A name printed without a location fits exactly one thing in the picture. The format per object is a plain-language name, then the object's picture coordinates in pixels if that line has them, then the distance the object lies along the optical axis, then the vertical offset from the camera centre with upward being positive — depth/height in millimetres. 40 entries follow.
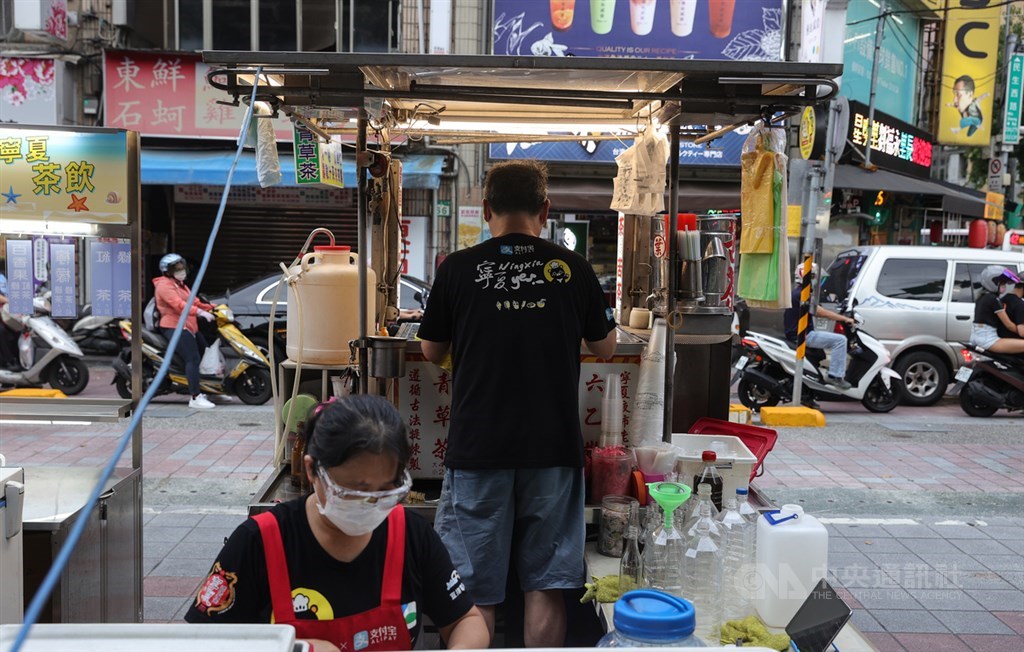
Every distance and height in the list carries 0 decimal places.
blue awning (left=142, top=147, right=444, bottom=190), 12070 +1121
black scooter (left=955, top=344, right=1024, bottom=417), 9023 -1301
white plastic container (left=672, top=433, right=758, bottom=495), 3125 -787
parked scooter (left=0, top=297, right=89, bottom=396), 8602 -1253
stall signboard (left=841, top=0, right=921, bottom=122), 15648 +4014
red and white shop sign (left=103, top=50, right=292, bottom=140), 12695 +2200
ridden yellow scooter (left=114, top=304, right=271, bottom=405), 8523 -1352
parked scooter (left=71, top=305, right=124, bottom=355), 9273 -1061
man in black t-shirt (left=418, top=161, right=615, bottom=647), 2746 -503
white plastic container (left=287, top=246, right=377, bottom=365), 3510 -247
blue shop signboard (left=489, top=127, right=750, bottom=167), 13367 +1668
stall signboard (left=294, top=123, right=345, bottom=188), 3939 +414
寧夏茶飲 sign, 3312 +261
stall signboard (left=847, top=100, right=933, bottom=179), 13773 +2148
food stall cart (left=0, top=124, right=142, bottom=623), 3131 -102
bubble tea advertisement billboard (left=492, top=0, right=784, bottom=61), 13414 +3694
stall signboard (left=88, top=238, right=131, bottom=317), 3479 -146
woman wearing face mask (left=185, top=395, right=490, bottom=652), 1833 -702
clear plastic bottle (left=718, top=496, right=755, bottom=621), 2463 -932
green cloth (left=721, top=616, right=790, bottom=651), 2221 -1016
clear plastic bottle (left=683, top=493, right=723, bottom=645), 2434 -946
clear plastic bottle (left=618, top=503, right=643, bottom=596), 2584 -981
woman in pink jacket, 8312 -722
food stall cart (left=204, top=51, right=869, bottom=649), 2848 +604
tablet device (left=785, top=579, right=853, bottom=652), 1901 -847
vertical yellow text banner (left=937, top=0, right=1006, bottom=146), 16719 +3825
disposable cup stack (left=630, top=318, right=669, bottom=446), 3420 -583
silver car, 9648 -468
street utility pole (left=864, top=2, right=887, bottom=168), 12656 +2530
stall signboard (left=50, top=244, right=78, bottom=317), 3613 -169
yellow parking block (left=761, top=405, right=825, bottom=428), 8508 -1614
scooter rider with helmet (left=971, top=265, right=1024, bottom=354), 8891 -555
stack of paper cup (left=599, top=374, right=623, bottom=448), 3402 -675
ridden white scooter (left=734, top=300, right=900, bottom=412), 9016 -1227
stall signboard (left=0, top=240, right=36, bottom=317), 3541 -150
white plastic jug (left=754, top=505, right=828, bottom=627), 2320 -866
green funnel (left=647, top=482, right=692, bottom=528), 2600 -755
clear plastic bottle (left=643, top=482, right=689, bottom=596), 2531 -932
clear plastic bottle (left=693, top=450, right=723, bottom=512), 3008 -794
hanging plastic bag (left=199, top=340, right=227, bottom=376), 8961 -1280
